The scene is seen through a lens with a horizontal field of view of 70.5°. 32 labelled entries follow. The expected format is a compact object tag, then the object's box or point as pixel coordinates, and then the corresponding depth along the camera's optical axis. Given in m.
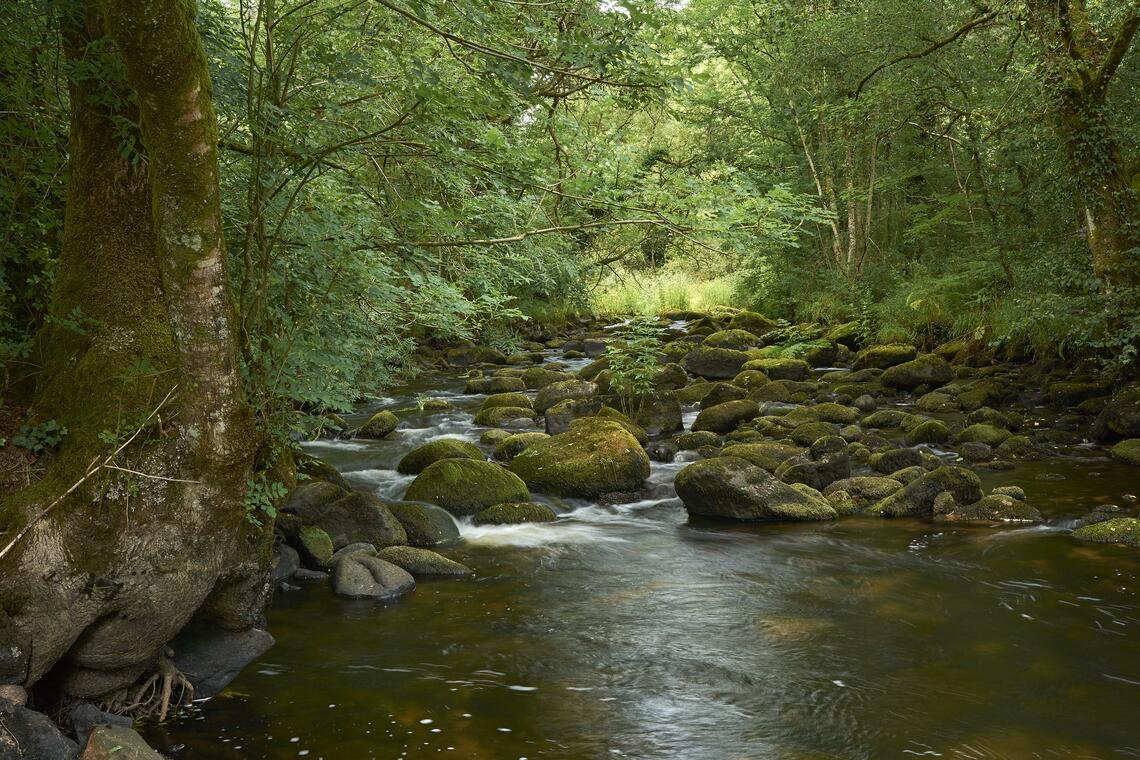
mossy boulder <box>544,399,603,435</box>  12.13
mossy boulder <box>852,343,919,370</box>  16.22
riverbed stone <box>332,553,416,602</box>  6.29
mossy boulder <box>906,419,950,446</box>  11.16
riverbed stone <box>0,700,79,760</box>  3.36
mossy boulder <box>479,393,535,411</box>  14.09
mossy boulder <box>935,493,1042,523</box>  7.97
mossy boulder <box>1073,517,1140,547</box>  7.11
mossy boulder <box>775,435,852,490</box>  9.27
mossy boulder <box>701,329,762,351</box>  20.42
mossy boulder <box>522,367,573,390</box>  16.72
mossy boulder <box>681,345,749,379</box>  17.23
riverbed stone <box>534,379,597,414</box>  13.98
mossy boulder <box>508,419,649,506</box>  9.44
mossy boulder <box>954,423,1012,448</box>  10.75
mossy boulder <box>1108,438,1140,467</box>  9.57
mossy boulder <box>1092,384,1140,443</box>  10.32
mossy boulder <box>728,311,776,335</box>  22.92
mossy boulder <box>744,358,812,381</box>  16.25
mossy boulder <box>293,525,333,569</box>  6.78
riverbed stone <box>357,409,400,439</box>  12.45
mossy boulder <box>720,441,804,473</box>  9.86
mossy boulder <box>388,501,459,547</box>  7.78
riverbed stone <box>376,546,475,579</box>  6.84
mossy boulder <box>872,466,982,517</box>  8.40
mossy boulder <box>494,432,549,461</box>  10.82
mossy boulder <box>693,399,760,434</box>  12.49
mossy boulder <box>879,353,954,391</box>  14.70
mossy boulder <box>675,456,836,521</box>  8.50
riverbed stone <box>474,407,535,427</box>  13.29
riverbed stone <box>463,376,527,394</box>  16.36
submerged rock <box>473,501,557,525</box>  8.41
